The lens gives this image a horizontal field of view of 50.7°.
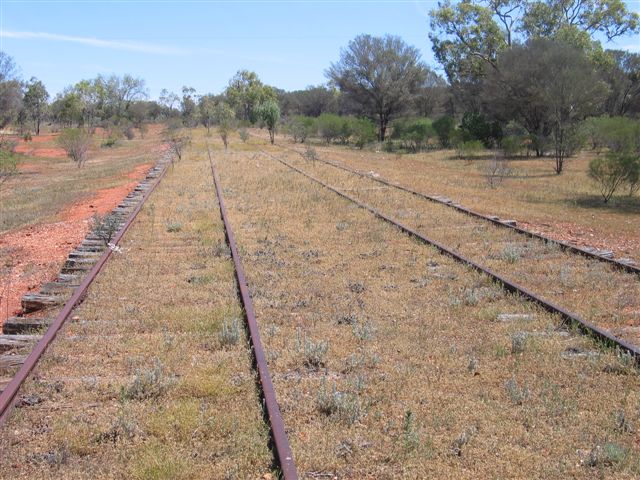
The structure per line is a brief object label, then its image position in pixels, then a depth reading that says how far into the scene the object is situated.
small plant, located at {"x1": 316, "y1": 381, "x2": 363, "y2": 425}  4.81
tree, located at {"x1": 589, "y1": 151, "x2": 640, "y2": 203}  18.05
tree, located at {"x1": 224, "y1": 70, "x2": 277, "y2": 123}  109.56
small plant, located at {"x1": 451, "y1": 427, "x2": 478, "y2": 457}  4.39
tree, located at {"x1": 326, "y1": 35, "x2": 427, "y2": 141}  55.78
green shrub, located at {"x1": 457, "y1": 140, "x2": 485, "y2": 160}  35.58
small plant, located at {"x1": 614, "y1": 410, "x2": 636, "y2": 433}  4.63
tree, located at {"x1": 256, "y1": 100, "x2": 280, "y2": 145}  51.28
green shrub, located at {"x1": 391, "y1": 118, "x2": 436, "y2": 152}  44.69
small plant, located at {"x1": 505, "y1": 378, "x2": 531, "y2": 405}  5.12
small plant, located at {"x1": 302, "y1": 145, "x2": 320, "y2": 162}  29.75
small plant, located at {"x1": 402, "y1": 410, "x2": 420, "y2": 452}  4.41
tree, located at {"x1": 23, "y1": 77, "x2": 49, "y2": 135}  86.25
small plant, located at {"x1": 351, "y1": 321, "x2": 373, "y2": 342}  6.51
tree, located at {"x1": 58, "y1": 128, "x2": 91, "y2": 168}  37.72
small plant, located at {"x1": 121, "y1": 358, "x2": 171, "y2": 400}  5.18
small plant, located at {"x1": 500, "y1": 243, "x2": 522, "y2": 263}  9.93
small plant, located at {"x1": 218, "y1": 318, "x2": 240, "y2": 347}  6.28
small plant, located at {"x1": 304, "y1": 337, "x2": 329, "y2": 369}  5.85
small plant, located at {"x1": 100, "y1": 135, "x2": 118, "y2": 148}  57.40
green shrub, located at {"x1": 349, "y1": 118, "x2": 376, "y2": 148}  45.97
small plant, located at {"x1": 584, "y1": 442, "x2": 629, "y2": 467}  4.20
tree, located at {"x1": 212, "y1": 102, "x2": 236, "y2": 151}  90.25
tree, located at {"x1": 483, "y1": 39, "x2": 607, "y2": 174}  27.70
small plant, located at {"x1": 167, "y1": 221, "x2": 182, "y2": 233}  12.40
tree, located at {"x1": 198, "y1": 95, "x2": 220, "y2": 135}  91.44
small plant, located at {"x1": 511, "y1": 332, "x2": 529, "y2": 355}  6.18
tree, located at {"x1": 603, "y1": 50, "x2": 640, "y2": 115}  56.09
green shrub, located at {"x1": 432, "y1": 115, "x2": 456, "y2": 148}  44.78
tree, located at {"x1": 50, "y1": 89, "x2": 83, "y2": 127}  89.88
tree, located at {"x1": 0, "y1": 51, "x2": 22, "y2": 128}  51.34
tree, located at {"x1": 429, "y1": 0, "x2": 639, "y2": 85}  49.12
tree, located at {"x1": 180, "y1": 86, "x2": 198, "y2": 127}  92.43
